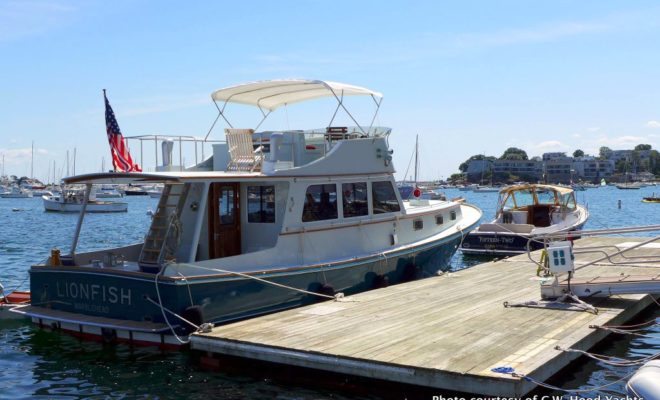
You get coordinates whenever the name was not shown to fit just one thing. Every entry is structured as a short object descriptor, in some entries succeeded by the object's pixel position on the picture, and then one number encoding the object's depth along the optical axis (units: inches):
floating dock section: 334.6
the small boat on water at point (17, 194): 4734.3
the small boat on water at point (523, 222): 1001.2
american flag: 510.3
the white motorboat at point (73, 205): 2600.9
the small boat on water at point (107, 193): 3890.3
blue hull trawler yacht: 445.4
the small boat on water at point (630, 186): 5741.1
